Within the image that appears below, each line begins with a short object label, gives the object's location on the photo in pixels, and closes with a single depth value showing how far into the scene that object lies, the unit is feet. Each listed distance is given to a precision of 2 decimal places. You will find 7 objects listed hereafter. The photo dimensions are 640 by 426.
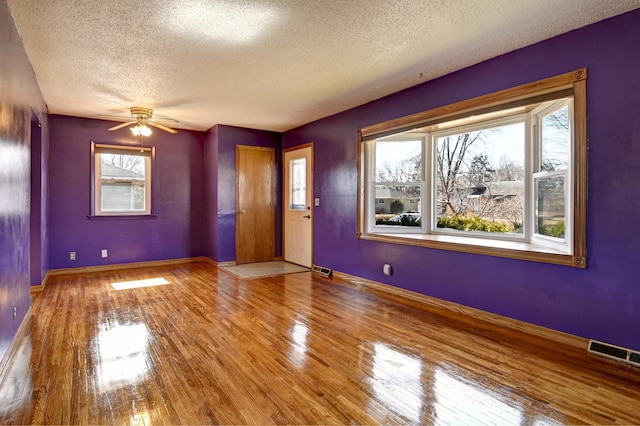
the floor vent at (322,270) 17.43
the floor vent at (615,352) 7.85
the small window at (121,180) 18.63
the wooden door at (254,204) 20.47
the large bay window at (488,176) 9.32
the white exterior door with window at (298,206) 19.22
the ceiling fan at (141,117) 15.71
